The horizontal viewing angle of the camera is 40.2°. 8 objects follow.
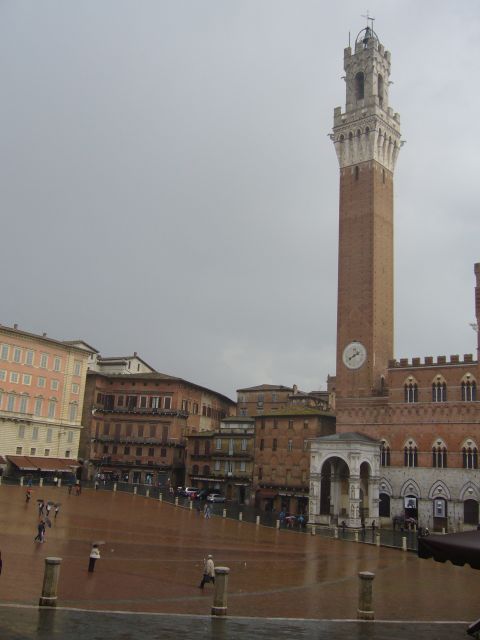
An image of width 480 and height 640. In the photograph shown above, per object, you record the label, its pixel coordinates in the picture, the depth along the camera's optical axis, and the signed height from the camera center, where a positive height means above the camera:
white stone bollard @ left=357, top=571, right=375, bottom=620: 16.44 -2.50
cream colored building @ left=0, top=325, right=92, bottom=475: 63.09 +7.62
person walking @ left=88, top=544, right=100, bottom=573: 22.72 -2.66
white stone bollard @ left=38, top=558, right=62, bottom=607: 15.39 -2.44
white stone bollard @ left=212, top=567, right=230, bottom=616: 16.03 -2.52
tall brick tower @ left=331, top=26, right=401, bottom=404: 58.25 +24.80
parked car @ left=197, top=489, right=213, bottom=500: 64.01 -0.74
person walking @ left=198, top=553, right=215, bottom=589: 21.56 -2.76
